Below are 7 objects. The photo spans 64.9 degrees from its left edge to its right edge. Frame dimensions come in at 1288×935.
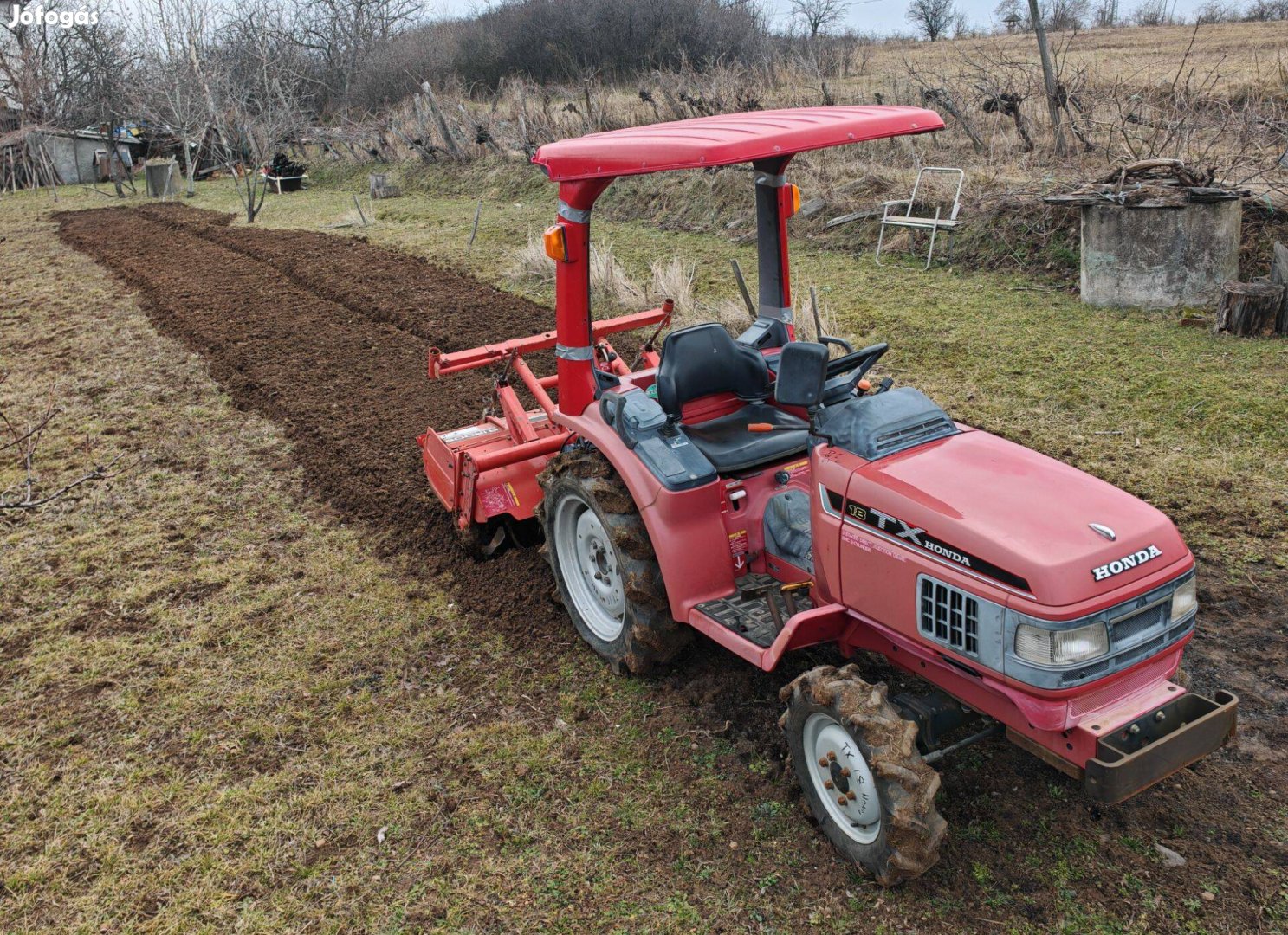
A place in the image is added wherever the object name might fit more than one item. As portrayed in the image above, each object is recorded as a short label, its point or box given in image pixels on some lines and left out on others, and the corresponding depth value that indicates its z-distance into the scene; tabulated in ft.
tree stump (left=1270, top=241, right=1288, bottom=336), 25.00
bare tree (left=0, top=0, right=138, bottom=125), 85.97
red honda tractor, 9.21
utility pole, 38.17
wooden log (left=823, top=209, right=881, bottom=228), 39.32
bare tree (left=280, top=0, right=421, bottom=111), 115.75
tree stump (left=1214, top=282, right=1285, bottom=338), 24.79
